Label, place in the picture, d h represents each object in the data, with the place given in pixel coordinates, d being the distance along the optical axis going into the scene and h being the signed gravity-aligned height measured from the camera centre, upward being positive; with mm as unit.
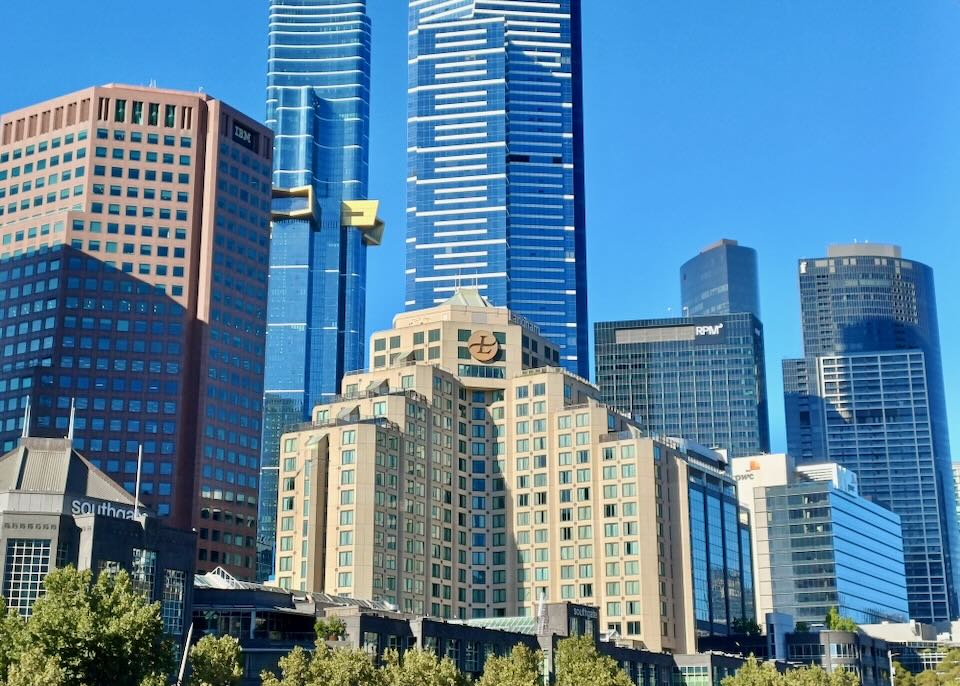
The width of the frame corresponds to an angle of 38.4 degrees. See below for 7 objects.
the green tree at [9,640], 91188 +4461
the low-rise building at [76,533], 124125 +15727
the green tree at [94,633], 90162 +4889
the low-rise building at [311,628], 148875 +9040
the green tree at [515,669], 129125 +3811
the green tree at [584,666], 134625 +4424
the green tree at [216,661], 111125 +3758
